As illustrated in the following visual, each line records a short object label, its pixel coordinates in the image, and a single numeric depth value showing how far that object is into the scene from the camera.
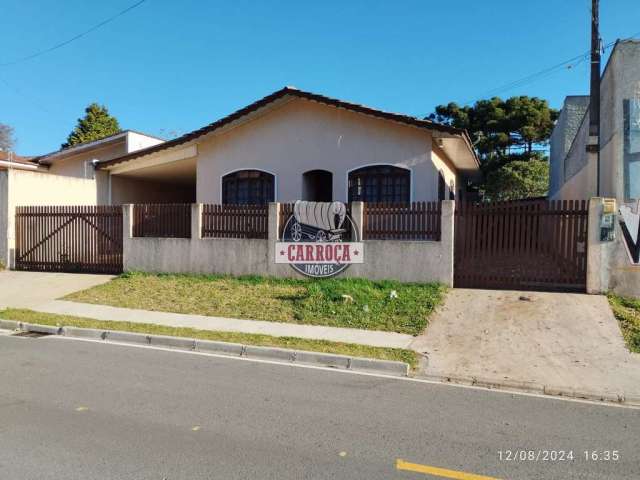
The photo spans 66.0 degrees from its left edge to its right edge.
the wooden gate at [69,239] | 14.08
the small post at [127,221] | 13.59
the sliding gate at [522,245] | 9.96
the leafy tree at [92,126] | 36.88
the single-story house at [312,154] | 13.56
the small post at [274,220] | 11.93
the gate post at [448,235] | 10.65
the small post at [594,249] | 9.69
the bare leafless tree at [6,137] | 51.94
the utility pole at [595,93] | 12.71
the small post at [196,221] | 12.80
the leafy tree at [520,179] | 31.22
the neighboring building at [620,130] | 9.88
